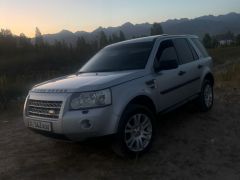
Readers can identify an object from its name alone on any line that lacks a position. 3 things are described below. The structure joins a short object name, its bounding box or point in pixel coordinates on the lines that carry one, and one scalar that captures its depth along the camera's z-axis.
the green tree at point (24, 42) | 21.17
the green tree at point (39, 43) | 20.90
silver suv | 2.75
